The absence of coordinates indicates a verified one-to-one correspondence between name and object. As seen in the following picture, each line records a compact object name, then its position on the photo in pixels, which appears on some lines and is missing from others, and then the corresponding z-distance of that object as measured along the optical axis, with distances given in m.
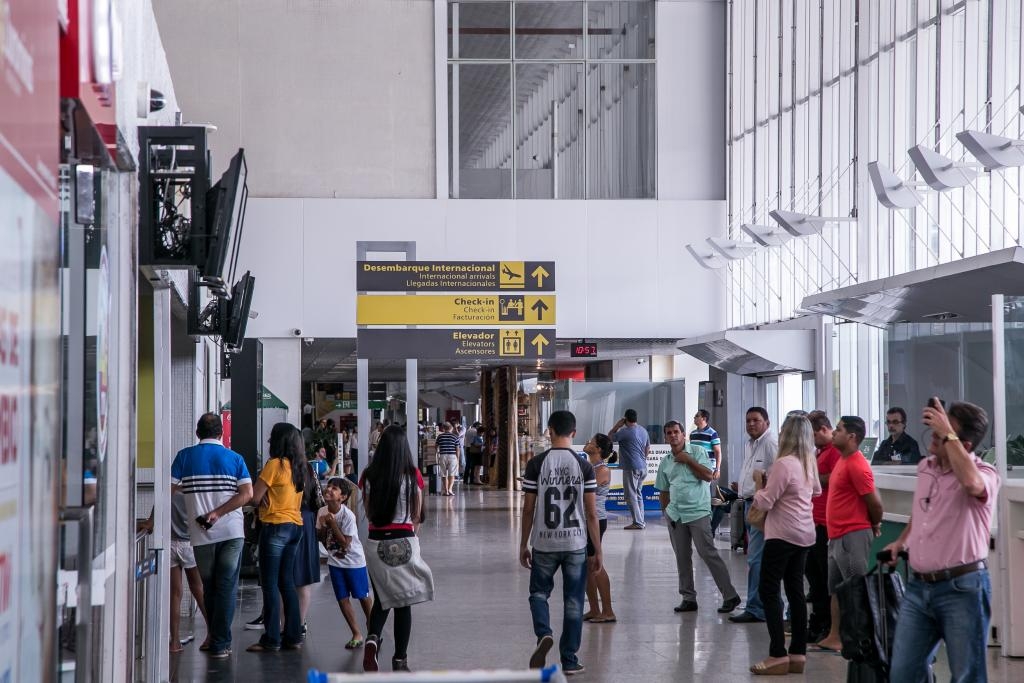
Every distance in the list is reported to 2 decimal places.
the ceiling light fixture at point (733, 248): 19.87
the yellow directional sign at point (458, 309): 16.00
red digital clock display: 23.94
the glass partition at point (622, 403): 25.12
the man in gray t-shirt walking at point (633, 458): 21.23
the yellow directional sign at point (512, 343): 16.61
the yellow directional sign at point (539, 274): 16.50
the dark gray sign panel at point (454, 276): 15.95
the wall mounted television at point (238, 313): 11.45
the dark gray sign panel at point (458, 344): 15.84
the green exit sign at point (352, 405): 43.34
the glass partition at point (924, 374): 13.04
